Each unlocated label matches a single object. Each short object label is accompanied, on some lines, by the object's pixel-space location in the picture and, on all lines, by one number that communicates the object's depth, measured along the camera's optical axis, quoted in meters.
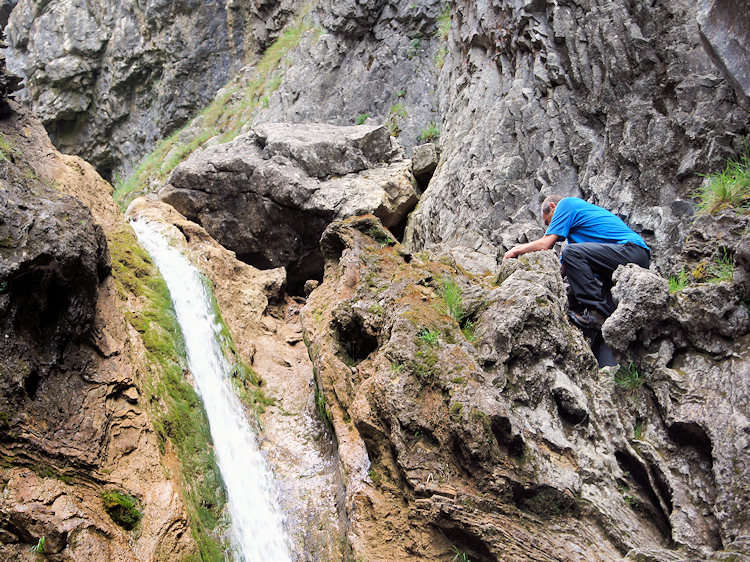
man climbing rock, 6.62
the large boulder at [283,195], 11.73
